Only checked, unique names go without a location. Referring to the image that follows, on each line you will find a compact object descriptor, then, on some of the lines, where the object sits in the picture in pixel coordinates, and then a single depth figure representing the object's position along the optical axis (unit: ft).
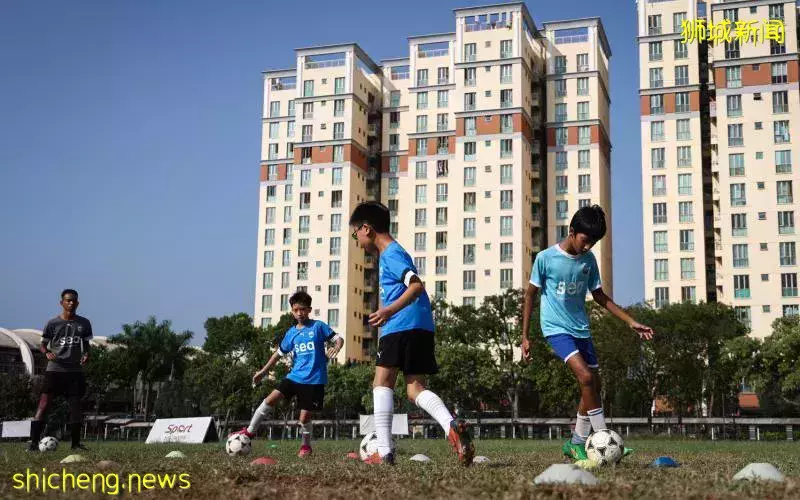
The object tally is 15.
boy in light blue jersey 28.73
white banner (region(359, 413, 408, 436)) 72.74
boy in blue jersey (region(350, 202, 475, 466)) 25.71
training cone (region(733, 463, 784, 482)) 20.17
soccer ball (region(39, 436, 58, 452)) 40.13
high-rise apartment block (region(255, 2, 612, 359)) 266.16
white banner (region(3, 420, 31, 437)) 96.22
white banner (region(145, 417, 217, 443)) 64.08
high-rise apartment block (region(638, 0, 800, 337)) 227.40
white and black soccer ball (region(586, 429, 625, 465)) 25.49
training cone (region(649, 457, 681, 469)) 26.31
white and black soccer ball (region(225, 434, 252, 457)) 34.40
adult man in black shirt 42.68
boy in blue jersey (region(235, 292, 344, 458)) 37.93
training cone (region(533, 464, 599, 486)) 18.71
